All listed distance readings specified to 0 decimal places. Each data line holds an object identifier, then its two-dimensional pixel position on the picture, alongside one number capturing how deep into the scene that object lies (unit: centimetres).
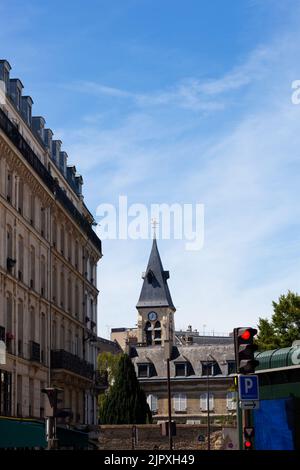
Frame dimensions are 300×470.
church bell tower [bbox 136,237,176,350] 13600
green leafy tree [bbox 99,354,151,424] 7725
